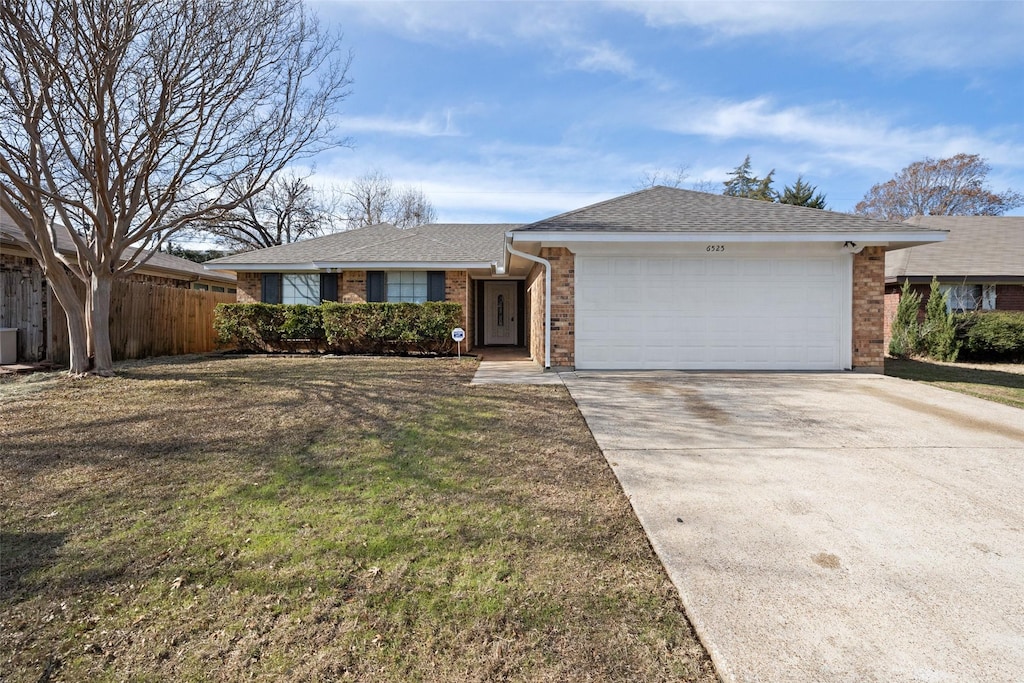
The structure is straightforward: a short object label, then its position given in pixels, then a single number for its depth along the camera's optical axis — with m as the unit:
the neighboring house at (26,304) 10.27
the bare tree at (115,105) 7.33
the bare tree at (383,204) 34.16
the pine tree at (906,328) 13.25
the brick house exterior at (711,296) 9.56
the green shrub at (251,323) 13.52
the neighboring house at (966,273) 14.21
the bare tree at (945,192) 30.47
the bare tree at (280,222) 30.75
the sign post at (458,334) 11.39
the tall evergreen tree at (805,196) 28.33
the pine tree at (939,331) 12.55
